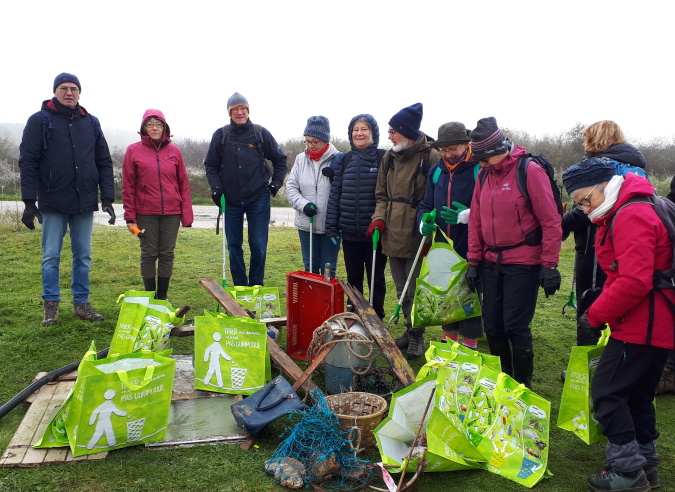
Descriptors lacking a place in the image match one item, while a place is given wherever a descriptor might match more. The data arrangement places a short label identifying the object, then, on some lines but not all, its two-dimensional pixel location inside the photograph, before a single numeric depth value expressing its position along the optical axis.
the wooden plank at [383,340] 3.12
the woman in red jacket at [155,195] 4.68
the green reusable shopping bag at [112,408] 2.50
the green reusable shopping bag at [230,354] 3.29
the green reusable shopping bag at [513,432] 2.47
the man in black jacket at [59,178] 4.37
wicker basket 2.70
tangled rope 3.24
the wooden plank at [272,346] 3.27
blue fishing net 2.43
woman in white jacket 4.64
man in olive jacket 3.95
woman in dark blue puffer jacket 4.34
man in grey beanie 4.93
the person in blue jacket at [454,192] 3.52
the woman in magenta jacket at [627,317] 2.16
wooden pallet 2.53
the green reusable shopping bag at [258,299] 4.41
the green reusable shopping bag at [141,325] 3.49
